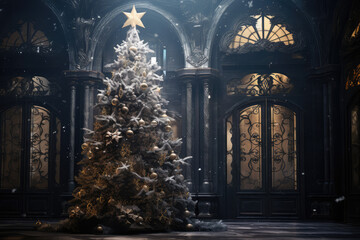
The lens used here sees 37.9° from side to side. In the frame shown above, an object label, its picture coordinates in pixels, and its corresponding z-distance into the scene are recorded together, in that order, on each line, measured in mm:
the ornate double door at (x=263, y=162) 11555
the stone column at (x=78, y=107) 11688
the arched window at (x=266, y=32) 11883
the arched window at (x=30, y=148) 12211
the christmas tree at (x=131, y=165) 8055
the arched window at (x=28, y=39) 12477
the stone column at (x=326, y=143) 11086
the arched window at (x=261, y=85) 11844
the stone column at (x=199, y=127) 11406
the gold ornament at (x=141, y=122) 8305
